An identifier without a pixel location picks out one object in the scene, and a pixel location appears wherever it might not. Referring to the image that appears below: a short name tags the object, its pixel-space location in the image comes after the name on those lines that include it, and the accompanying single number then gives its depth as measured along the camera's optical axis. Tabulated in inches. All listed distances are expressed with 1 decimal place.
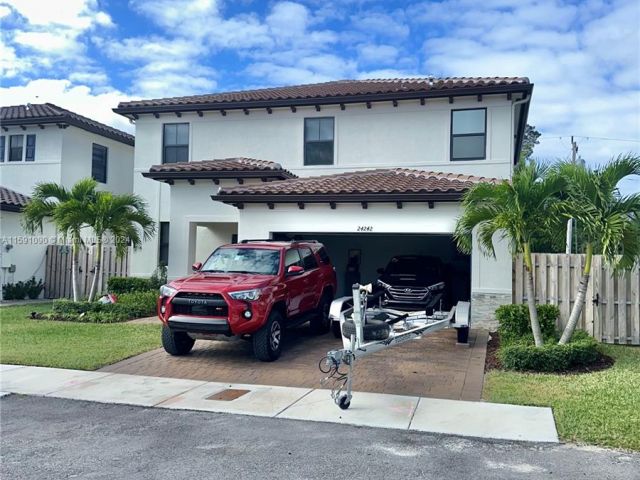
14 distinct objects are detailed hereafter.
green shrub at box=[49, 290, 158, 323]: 550.9
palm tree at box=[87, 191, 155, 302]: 589.3
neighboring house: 824.9
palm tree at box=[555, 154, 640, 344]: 355.9
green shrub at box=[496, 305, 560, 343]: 411.8
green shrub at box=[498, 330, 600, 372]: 344.2
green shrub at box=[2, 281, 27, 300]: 715.4
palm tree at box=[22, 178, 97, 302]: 582.2
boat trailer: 272.2
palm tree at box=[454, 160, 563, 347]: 370.6
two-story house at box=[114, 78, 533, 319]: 530.3
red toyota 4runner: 356.5
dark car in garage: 516.4
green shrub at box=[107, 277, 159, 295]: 658.8
